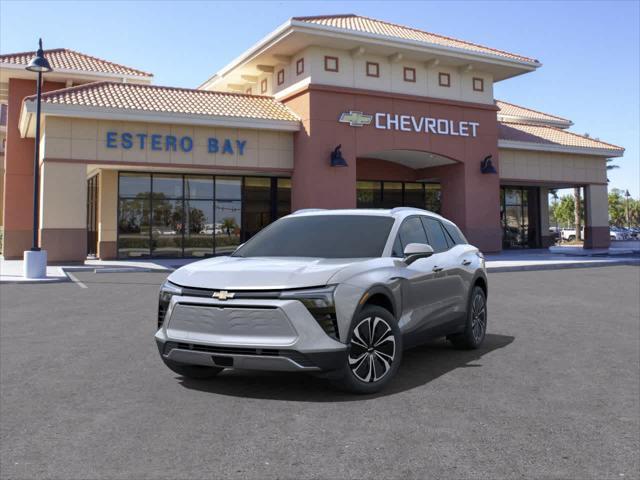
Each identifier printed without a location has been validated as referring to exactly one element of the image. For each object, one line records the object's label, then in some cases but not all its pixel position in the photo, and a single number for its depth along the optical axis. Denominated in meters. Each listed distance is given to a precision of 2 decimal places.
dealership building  21.61
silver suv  4.62
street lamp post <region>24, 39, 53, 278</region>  16.45
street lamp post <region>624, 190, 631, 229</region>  99.88
